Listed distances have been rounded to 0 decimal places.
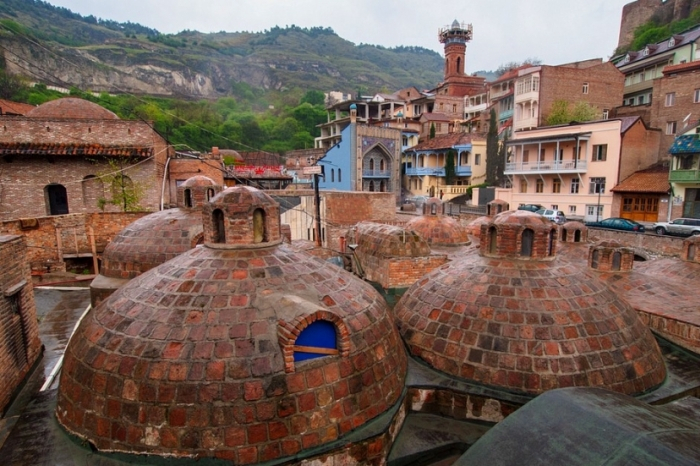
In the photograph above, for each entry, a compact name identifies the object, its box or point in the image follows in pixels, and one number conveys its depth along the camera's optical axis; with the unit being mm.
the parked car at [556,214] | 37219
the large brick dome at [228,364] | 6258
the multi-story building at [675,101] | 40438
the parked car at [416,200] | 54278
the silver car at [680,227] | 30641
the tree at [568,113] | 44906
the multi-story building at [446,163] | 55812
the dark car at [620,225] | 33625
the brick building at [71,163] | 26812
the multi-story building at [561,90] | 47000
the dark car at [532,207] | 40944
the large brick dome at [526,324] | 8359
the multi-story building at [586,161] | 38750
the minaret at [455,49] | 77875
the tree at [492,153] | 53250
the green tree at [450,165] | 56500
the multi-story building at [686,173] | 34375
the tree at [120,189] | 27984
